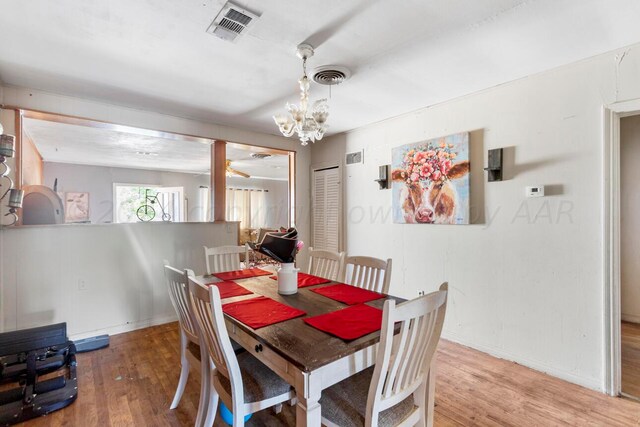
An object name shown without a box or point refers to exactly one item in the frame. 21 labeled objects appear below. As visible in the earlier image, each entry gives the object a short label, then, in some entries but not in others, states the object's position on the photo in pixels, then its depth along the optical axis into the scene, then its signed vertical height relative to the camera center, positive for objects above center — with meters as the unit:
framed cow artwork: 2.77 +0.32
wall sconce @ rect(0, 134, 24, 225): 2.22 +0.32
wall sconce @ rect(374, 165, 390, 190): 3.47 +0.42
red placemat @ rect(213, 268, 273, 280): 2.39 -0.50
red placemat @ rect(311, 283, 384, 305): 1.79 -0.51
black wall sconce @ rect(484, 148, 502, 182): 2.52 +0.40
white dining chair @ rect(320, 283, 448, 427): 1.10 -0.70
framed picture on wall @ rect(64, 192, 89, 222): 6.14 +0.19
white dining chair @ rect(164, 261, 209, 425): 1.58 -0.69
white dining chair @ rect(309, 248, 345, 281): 2.52 -0.44
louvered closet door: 4.16 +0.07
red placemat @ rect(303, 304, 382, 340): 1.33 -0.52
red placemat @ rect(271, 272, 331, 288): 2.18 -0.51
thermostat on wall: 2.33 +0.17
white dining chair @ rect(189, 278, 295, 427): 1.26 -0.80
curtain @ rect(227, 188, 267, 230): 8.48 +0.21
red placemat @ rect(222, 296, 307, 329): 1.47 -0.52
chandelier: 1.97 +0.65
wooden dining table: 1.10 -0.56
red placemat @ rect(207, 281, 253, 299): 1.94 -0.51
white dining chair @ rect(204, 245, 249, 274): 2.80 -0.42
